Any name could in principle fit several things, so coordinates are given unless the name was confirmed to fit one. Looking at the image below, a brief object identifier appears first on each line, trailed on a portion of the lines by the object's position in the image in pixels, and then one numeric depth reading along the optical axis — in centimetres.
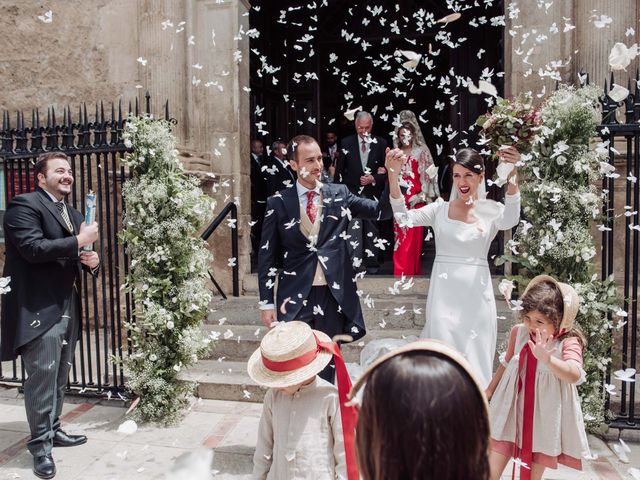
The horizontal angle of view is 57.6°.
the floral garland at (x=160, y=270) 492
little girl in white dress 295
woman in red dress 705
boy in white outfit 246
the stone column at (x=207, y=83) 743
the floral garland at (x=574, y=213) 438
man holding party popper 406
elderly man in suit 732
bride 362
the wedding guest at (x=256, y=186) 851
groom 373
